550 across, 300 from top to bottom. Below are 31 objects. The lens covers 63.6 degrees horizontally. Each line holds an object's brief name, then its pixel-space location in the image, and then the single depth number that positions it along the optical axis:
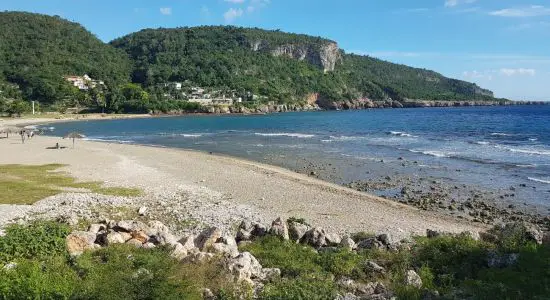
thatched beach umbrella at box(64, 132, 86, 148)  49.05
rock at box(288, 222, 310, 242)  16.14
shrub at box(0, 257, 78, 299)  9.12
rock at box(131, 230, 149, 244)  15.04
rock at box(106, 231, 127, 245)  14.50
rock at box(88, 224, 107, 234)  15.80
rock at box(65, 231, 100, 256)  13.58
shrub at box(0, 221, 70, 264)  12.88
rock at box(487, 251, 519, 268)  12.36
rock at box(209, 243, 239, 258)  13.21
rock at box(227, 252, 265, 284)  11.31
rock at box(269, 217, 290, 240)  15.71
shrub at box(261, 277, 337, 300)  9.62
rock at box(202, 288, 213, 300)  10.08
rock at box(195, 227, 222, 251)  14.04
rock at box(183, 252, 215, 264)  11.67
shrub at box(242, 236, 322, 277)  12.45
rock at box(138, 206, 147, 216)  20.92
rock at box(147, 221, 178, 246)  14.29
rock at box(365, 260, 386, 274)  12.45
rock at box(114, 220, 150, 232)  15.59
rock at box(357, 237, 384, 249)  14.66
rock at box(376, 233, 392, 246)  14.82
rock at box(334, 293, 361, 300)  9.80
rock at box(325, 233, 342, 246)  15.45
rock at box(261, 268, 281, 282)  11.81
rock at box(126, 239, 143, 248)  14.14
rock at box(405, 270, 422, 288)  11.00
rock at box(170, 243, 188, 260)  12.42
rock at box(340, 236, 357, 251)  14.76
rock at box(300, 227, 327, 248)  15.43
